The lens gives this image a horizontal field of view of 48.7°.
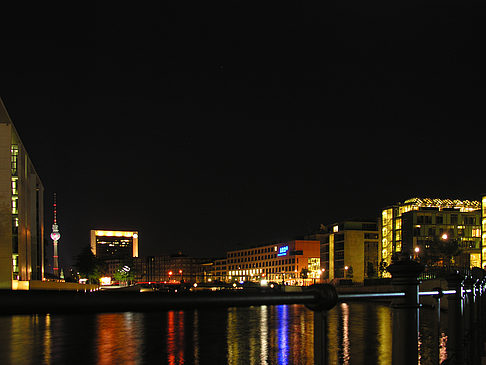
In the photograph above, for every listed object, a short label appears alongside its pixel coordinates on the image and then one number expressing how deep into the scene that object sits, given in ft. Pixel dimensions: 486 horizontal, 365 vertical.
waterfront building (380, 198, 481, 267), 341.00
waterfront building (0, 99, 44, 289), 235.61
